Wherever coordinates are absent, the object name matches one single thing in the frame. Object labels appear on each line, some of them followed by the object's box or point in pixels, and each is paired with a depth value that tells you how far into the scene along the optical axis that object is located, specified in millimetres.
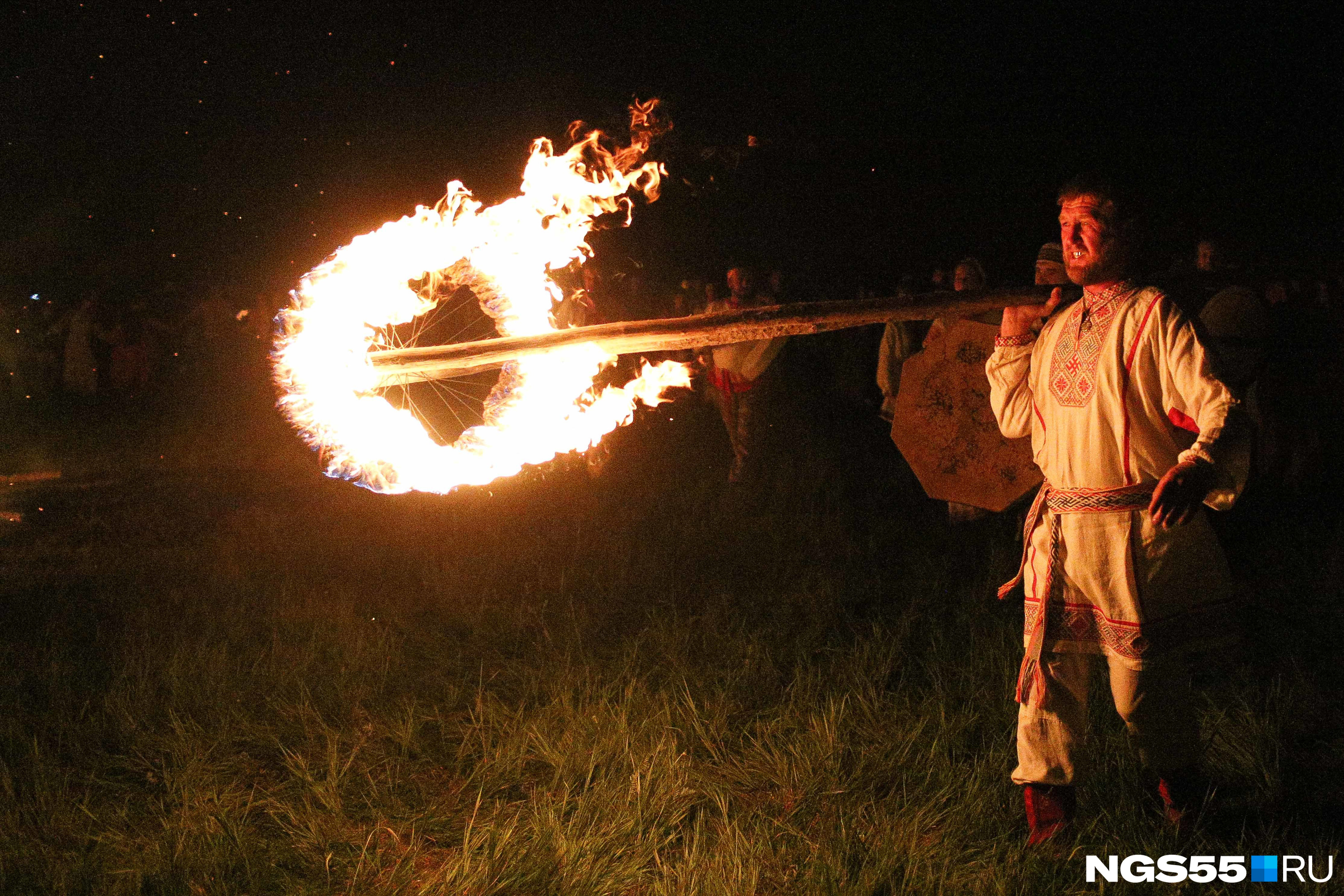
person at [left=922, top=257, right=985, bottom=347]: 5684
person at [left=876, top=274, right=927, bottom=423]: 6523
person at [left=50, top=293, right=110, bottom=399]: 12094
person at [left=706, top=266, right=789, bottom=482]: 7641
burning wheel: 3418
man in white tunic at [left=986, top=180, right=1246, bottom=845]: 2520
